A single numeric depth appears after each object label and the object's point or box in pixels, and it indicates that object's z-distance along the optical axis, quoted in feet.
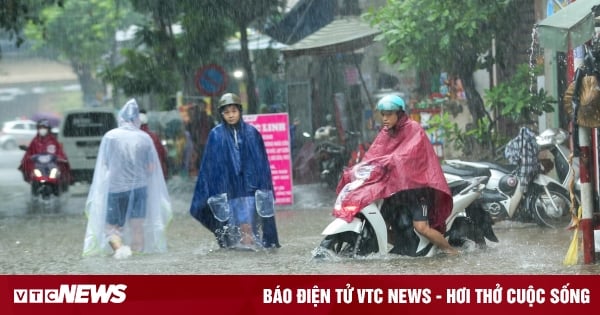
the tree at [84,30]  148.05
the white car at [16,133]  155.12
